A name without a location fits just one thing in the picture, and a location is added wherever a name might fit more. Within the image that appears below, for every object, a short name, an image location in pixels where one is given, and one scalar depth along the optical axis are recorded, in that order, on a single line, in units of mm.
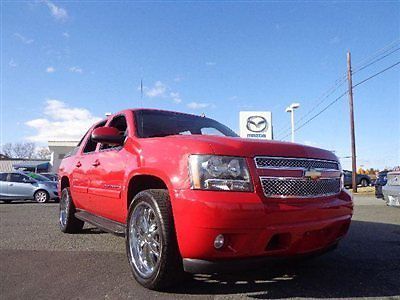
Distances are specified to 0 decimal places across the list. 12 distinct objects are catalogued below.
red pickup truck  3141
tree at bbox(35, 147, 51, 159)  95462
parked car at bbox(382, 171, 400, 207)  7930
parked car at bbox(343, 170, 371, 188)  32847
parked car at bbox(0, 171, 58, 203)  17453
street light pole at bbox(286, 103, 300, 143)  25084
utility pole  25625
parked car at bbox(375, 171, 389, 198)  13213
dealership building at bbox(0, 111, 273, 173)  22434
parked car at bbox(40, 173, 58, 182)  25253
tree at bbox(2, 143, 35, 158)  102938
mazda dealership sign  22594
